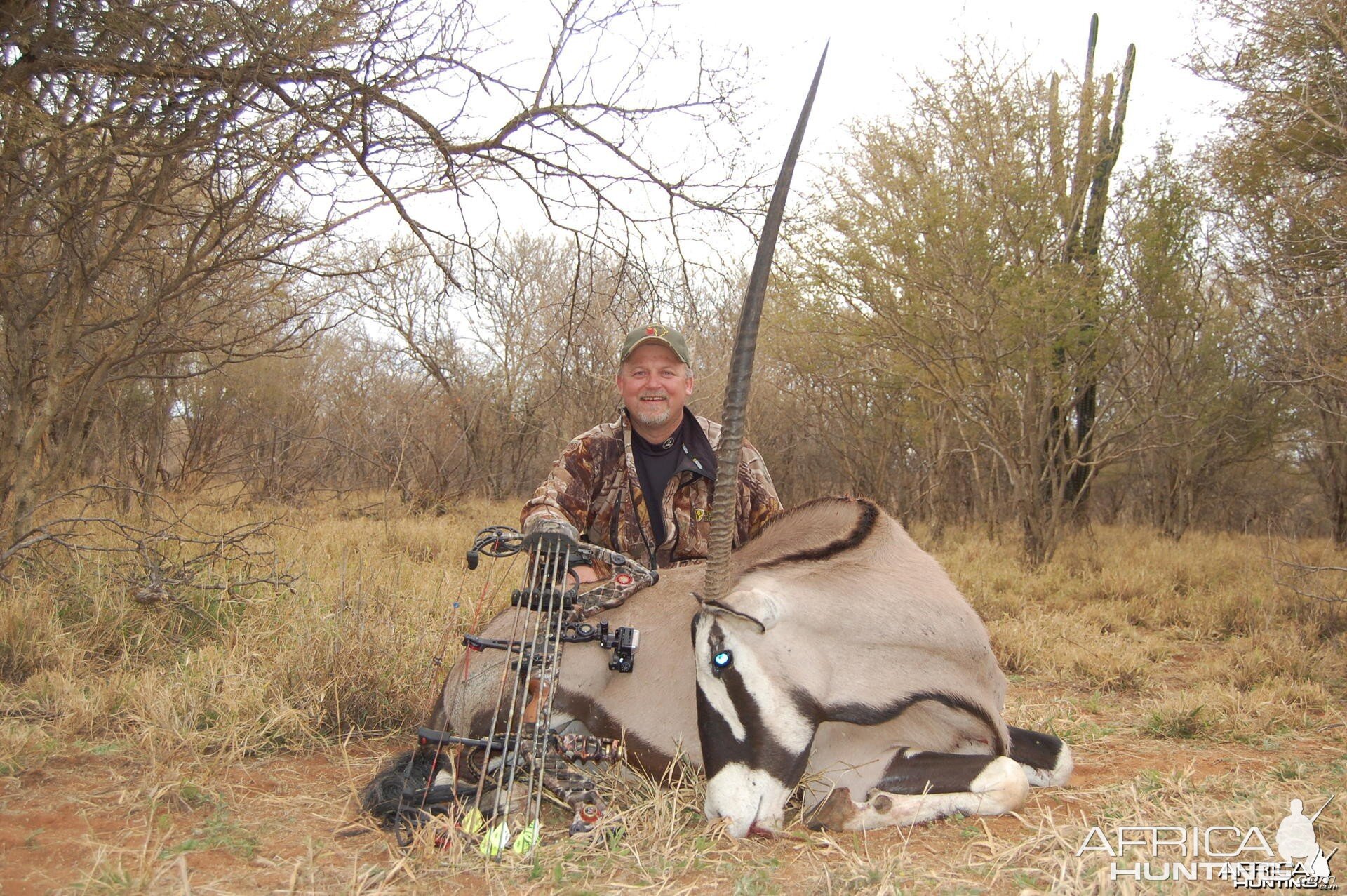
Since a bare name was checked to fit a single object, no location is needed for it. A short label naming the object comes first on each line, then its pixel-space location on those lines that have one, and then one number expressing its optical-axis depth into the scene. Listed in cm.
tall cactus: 884
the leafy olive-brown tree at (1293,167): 632
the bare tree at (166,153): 418
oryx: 263
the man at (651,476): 406
